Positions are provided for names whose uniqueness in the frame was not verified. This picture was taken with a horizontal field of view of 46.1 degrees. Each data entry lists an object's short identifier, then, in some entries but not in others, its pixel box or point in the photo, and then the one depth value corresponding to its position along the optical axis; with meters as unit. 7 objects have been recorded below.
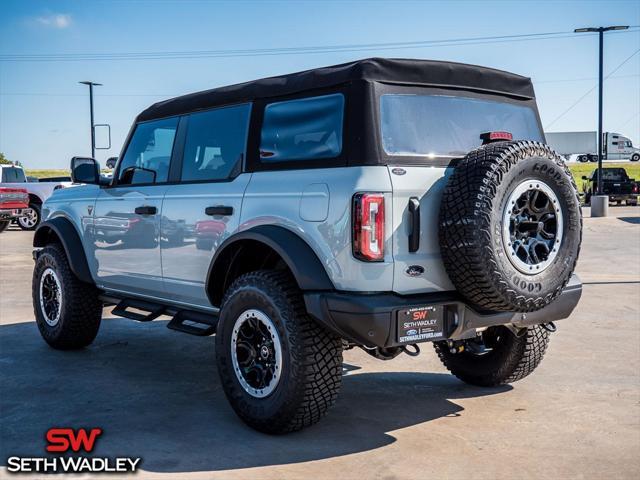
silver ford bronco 3.89
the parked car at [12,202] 19.16
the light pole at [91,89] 40.83
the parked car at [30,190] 21.45
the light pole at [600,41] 28.64
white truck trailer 65.31
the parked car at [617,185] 33.78
